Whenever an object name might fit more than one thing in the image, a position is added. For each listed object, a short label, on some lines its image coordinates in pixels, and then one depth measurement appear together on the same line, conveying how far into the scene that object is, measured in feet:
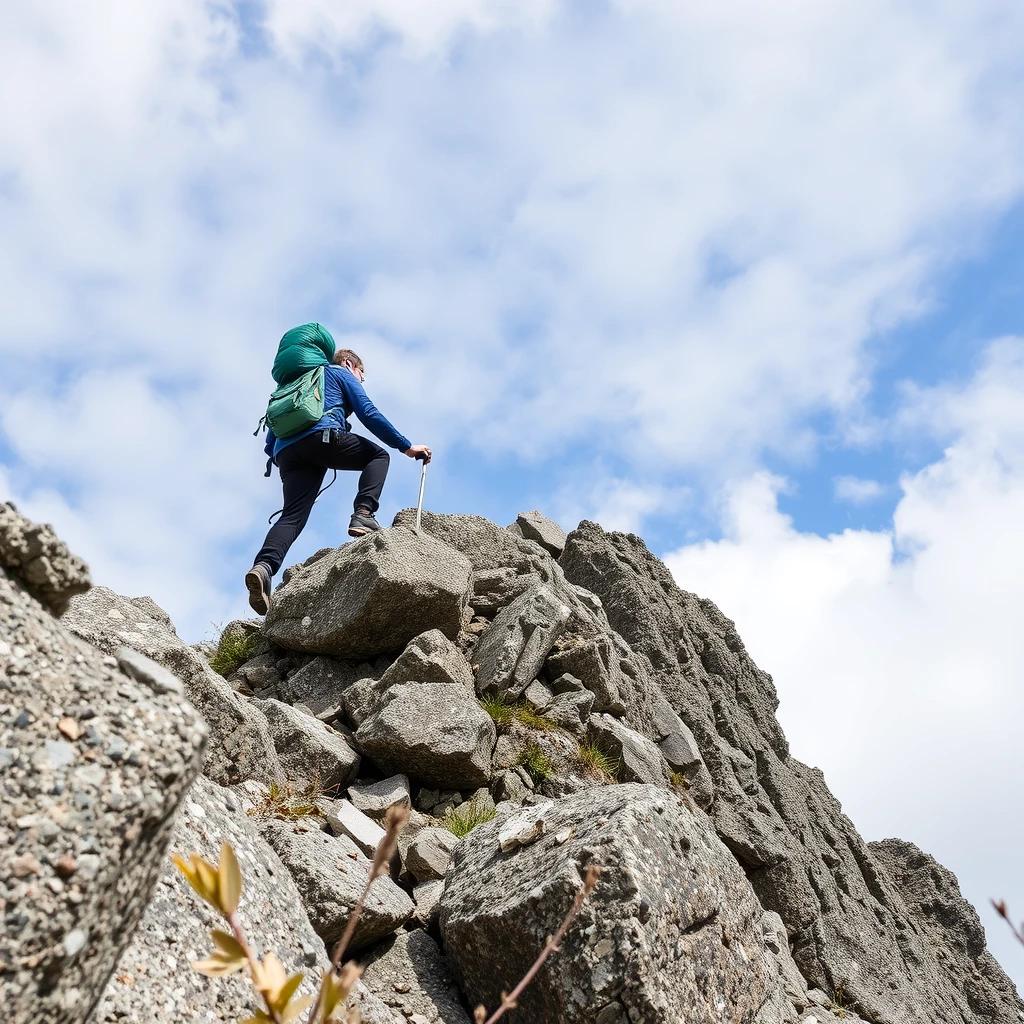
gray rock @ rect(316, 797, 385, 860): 23.22
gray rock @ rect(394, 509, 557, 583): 44.86
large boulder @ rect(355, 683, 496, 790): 28.07
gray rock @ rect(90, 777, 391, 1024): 12.86
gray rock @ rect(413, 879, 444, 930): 21.25
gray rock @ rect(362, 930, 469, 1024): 18.60
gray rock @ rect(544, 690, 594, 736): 34.45
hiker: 38.78
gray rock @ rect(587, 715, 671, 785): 34.42
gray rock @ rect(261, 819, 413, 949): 18.79
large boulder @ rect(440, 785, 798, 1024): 16.65
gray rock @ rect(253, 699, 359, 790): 26.53
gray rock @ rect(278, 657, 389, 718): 34.22
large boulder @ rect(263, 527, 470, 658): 34.40
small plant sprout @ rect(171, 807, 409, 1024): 5.75
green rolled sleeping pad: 41.52
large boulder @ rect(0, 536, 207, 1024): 7.79
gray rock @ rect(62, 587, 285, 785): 21.89
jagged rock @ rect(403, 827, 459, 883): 23.66
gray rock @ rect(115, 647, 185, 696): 9.98
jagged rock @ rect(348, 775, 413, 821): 26.43
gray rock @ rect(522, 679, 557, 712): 35.06
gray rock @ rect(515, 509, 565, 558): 57.62
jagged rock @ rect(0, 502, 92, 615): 10.16
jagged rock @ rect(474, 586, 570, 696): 34.78
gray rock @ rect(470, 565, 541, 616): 40.96
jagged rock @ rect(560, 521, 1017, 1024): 38.83
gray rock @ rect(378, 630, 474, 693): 32.04
